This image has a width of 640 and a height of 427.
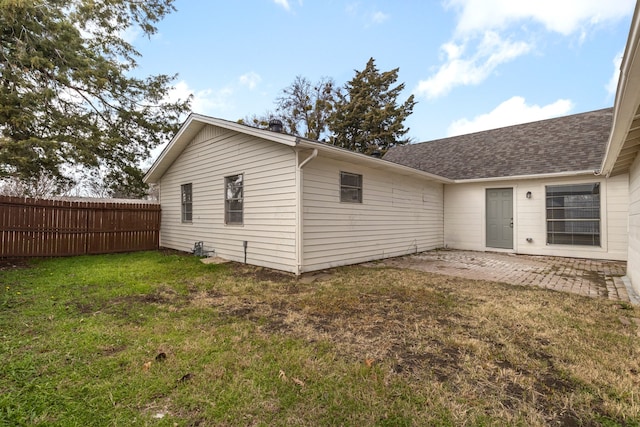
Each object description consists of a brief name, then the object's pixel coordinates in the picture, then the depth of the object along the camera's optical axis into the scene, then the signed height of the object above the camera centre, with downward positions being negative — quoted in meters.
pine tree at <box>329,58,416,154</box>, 23.31 +8.54
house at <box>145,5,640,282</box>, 5.96 +0.60
